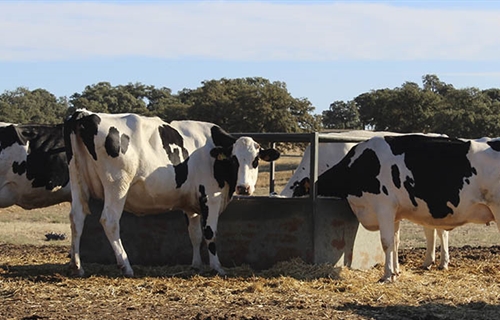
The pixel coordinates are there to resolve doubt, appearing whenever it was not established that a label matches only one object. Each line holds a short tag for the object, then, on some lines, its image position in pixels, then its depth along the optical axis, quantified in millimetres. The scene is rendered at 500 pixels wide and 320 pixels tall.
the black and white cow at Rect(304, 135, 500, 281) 11477
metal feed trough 12641
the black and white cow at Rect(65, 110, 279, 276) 11633
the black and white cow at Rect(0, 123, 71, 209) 14039
